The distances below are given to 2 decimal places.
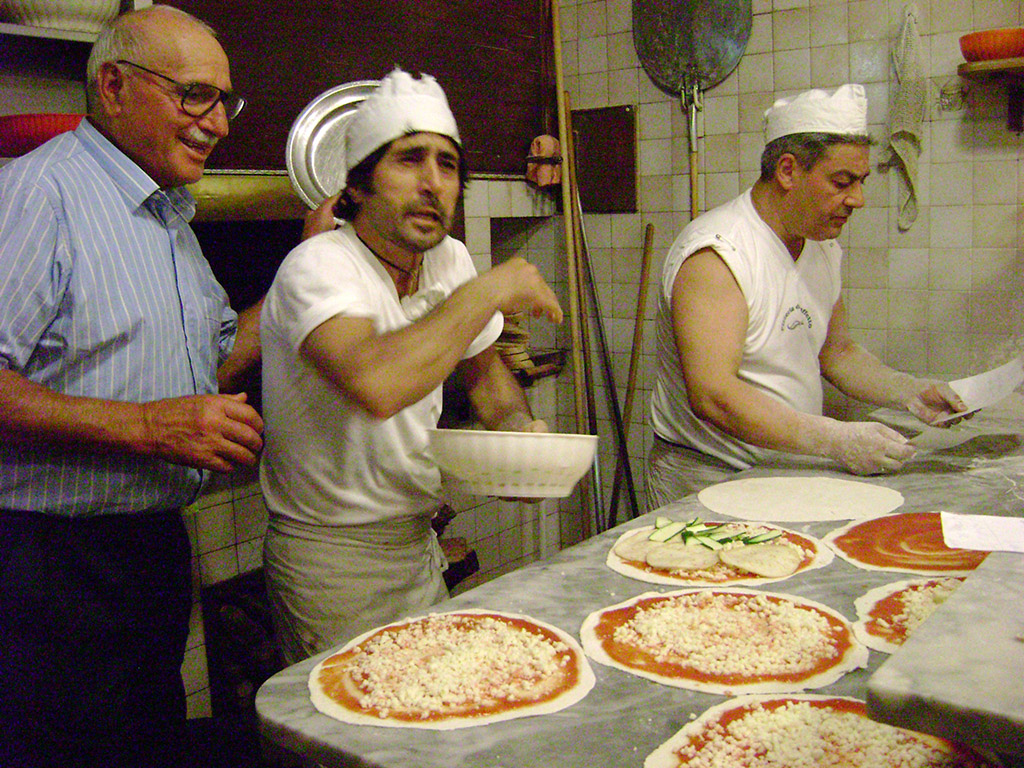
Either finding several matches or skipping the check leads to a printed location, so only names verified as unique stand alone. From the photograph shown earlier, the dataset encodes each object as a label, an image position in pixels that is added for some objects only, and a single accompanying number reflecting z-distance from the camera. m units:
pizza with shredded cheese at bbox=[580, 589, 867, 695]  1.21
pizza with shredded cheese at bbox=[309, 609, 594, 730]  1.14
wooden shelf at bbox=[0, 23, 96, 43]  2.08
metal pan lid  2.53
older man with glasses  1.65
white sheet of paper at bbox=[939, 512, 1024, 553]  1.32
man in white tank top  2.29
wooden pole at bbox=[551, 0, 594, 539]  4.01
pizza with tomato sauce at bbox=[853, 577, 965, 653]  1.31
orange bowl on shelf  2.96
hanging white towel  3.32
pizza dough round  1.93
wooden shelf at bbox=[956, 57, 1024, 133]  2.99
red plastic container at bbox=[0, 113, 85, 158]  2.09
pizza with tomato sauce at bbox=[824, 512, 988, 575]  1.60
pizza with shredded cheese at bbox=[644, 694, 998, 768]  0.98
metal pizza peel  3.79
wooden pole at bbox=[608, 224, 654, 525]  4.10
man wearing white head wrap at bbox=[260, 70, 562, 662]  1.76
